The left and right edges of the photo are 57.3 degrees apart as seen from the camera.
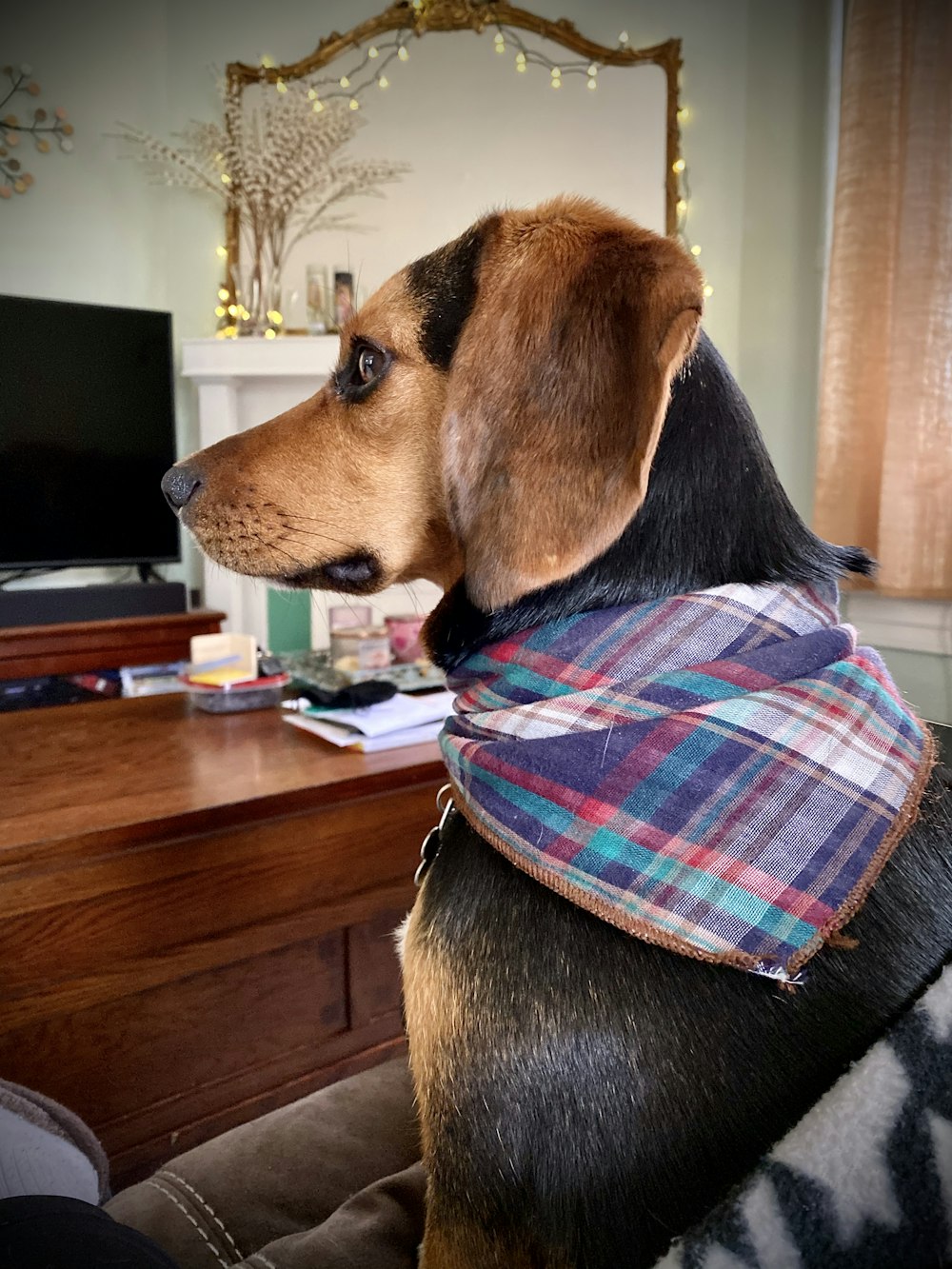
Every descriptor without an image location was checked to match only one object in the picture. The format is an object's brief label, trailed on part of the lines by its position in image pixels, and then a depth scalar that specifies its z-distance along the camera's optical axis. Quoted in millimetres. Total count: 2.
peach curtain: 1887
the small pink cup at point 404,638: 2246
